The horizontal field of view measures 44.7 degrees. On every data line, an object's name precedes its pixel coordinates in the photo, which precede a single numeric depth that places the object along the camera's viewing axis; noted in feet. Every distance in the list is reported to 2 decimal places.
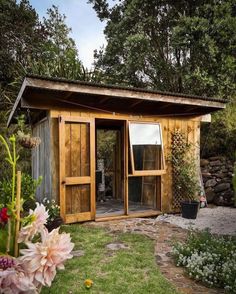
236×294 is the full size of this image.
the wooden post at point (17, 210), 2.31
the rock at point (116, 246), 13.79
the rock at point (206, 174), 27.14
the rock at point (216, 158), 27.86
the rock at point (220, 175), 26.81
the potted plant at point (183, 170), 22.00
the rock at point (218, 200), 25.81
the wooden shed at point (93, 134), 17.66
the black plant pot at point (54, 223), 15.61
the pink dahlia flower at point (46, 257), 2.15
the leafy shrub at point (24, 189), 14.75
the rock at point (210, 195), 26.45
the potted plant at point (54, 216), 15.64
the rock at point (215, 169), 27.31
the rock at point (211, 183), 26.71
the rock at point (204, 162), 27.99
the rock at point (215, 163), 27.50
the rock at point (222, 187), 26.17
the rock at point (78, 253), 12.93
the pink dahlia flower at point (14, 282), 1.99
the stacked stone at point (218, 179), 25.95
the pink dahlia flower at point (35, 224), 2.37
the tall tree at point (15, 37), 41.22
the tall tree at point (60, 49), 26.66
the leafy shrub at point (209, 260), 10.22
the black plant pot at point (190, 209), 20.39
